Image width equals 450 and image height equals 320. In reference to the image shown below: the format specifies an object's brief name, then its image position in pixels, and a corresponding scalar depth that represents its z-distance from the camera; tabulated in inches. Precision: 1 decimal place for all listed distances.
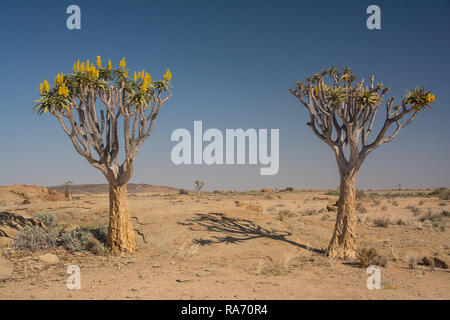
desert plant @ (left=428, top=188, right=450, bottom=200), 1198.5
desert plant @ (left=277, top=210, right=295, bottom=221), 584.6
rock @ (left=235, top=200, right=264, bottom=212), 690.3
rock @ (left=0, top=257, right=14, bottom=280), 286.1
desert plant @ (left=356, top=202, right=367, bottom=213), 883.1
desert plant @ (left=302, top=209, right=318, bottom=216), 837.2
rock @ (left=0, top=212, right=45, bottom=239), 417.4
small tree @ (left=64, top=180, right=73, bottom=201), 1419.8
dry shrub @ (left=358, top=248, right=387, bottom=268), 334.0
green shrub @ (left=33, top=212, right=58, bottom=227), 498.9
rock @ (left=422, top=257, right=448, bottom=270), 341.7
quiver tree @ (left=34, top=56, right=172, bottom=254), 372.2
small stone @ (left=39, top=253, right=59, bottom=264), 338.3
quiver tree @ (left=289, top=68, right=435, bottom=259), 360.8
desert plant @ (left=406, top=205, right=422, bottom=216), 814.6
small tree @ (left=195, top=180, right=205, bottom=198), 1633.9
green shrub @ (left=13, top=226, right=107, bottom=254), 367.2
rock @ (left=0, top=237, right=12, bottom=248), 371.7
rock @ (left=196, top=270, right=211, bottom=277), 305.3
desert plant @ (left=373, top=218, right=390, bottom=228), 608.1
